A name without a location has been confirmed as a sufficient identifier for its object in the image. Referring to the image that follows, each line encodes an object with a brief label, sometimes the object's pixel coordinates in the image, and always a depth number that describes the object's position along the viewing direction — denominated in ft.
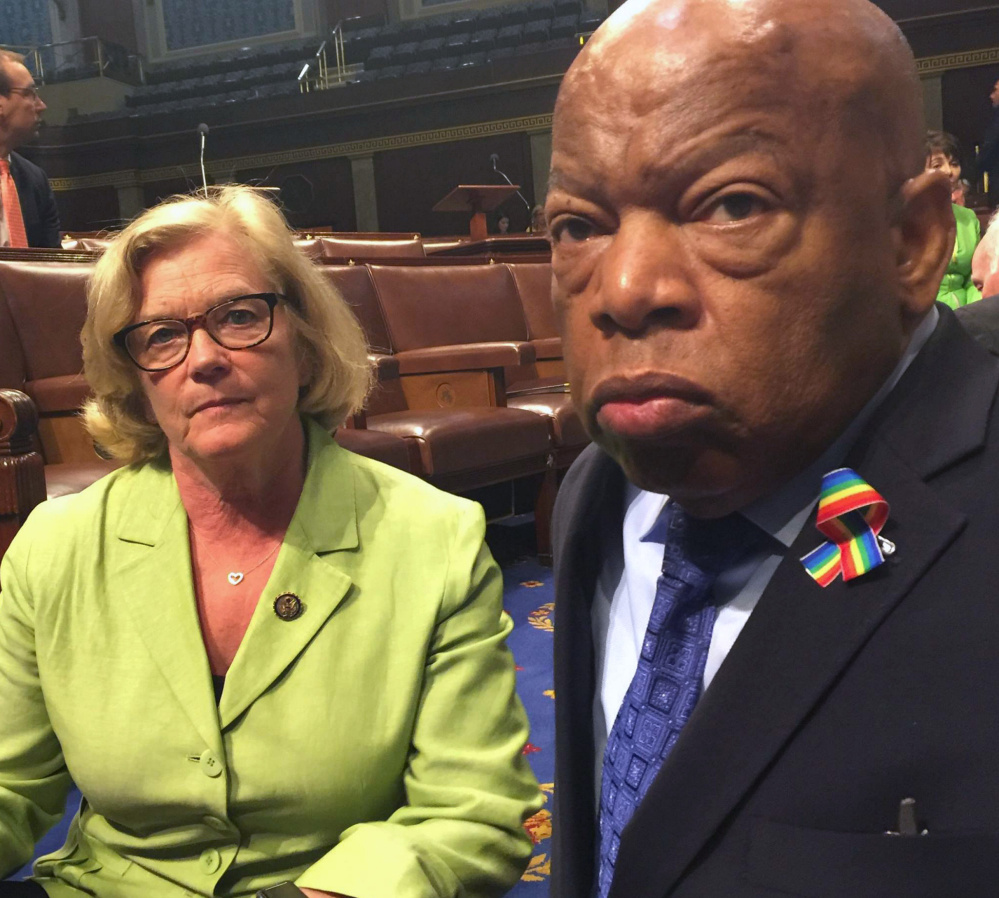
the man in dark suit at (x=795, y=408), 1.39
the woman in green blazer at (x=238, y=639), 3.75
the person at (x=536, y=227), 20.54
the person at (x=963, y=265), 11.11
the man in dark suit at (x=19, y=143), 12.58
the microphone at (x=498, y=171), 26.91
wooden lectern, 21.37
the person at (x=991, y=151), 16.02
